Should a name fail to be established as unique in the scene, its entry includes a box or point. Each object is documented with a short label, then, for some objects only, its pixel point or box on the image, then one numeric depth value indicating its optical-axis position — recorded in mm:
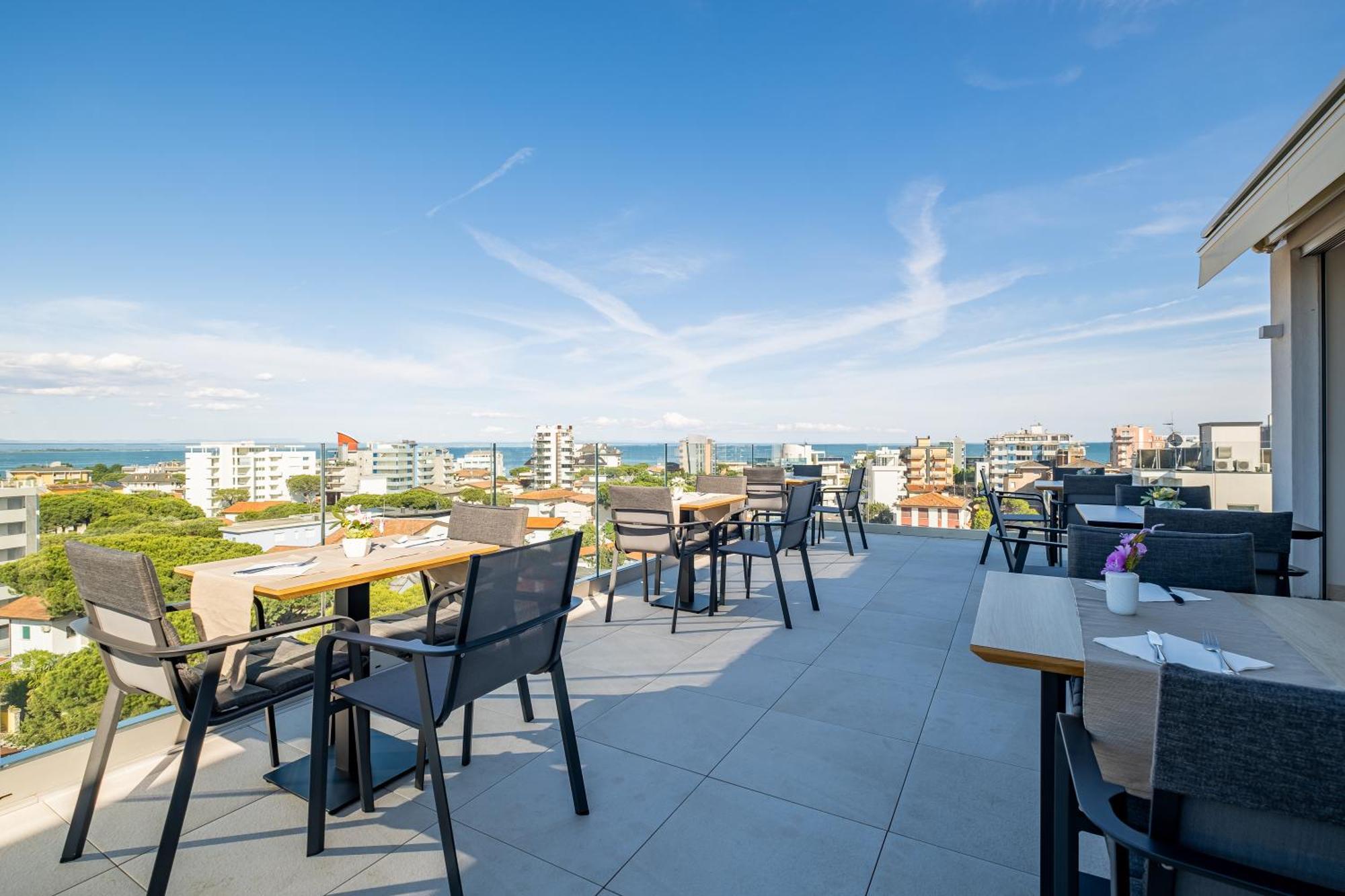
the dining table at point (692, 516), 4227
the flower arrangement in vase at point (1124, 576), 1522
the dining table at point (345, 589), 1936
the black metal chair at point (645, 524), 3926
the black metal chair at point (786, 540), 3876
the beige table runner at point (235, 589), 1774
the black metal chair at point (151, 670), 1536
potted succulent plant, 3416
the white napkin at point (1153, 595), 1674
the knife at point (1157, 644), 1185
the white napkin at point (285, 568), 2057
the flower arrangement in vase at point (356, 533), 2344
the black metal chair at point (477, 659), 1511
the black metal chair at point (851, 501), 6488
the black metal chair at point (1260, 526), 2330
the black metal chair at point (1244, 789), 650
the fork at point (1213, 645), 1158
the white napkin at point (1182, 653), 1178
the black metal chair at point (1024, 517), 5252
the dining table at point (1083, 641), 1123
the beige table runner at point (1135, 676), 1002
